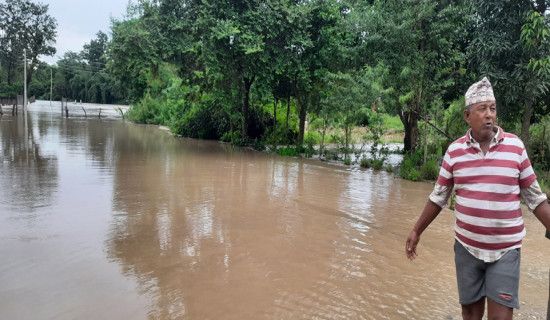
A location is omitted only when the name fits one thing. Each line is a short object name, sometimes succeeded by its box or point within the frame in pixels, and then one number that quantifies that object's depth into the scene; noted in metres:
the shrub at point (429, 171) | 12.38
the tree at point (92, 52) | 88.50
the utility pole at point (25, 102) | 48.38
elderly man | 2.74
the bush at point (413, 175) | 12.55
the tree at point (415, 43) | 12.45
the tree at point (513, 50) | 10.43
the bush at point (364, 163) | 15.16
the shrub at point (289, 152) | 18.12
